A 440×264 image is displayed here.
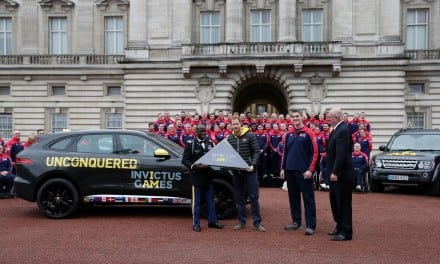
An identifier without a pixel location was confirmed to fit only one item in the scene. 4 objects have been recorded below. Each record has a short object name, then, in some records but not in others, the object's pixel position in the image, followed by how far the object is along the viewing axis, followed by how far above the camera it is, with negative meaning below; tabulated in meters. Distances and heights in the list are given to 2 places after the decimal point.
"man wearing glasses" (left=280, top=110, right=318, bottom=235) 9.51 -0.77
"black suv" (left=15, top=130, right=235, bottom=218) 10.73 -1.01
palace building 28.33 +4.05
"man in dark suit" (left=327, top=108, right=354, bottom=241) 8.89 -0.75
